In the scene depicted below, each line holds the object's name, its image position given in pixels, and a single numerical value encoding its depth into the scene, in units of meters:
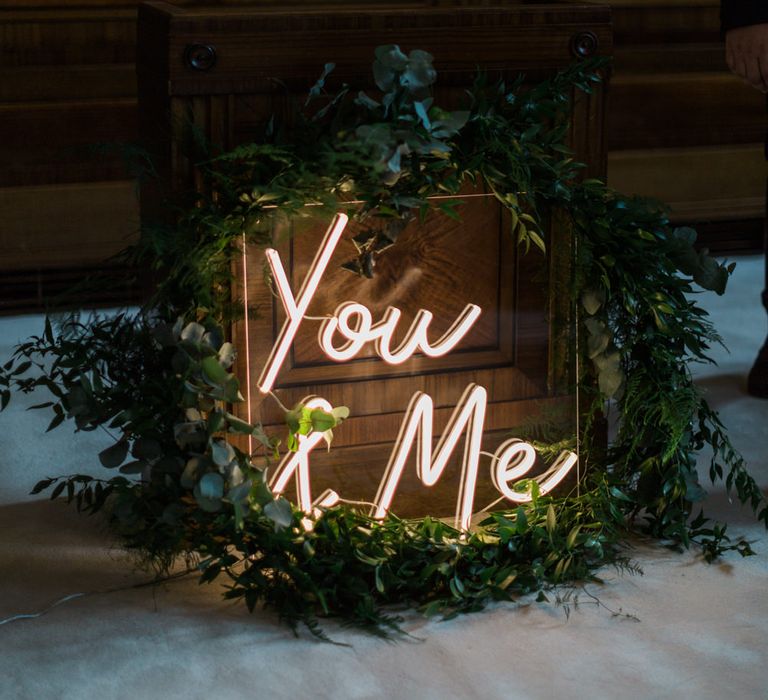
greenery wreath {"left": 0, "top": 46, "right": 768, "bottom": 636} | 3.26
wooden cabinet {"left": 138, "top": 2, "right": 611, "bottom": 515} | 3.33
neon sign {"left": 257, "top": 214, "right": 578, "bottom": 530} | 3.32
